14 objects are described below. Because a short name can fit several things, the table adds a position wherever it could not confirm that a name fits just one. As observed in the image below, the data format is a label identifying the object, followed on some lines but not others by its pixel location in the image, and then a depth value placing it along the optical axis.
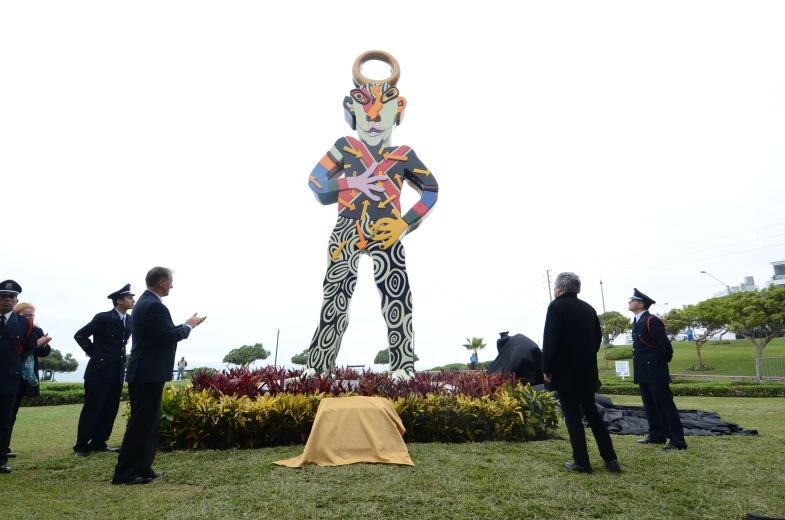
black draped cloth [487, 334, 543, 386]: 8.77
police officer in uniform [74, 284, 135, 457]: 5.28
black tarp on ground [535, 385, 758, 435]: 6.25
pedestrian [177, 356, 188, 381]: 21.70
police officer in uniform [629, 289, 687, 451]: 5.31
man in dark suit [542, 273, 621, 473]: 4.14
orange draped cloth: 4.20
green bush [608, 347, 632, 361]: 34.62
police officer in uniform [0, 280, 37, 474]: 4.39
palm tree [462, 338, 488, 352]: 29.94
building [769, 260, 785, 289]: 59.44
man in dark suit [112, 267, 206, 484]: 3.84
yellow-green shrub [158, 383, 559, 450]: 5.11
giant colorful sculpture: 8.36
